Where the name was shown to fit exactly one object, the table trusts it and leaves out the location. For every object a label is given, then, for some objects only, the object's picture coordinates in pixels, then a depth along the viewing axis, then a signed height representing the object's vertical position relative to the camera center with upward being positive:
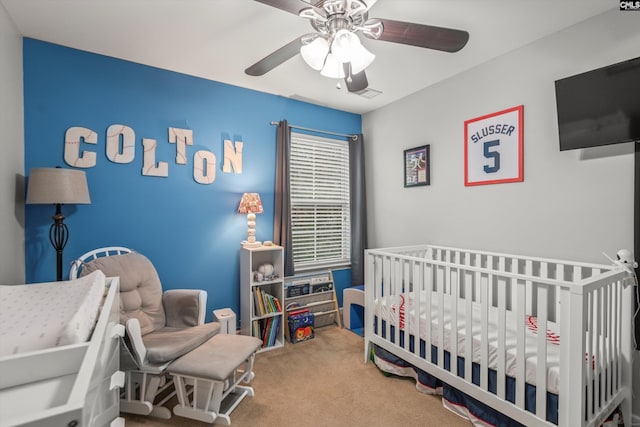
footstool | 1.68 -0.92
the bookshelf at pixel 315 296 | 3.07 -0.86
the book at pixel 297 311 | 2.93 -0.96
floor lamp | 1.85 +0.16
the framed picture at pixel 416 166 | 2.94 +0.48
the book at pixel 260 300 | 2.69 -0.77
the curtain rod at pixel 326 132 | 3.20 +0.94
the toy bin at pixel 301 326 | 2.85 -1.08
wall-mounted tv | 1.59 +0.61
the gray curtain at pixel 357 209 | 3.52 +0.06
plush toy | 2.75 -0.57
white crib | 1.31 -0.69
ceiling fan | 1.33 +0.86
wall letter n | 2.85 +0.56
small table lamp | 2.70 +0.04
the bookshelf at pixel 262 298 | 2.67 -0.77
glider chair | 1.74 -0.75
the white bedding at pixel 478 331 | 1.47 -0.72
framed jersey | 2.24 +0.52
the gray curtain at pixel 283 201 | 3.05 +0.14
